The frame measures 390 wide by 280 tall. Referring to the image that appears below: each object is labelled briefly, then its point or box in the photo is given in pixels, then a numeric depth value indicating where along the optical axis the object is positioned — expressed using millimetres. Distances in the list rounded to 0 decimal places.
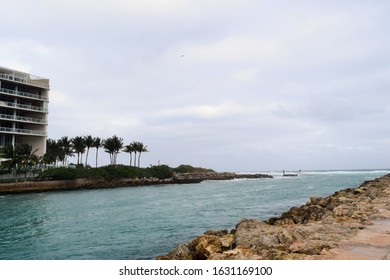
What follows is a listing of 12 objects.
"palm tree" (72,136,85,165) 98938
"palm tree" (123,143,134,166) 117188
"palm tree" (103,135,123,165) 105750
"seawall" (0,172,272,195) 59281
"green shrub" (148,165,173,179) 104225
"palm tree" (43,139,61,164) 102344
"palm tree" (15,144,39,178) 61428
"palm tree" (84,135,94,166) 100219
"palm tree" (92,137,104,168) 101562
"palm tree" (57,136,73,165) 102425
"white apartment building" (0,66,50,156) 66938
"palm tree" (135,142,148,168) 117862
